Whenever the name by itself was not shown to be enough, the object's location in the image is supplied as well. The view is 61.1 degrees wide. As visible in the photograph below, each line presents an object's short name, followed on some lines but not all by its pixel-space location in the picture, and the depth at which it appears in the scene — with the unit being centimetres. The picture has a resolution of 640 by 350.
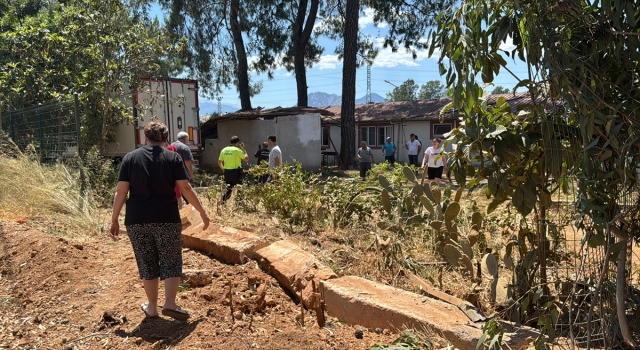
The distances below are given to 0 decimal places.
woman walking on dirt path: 409
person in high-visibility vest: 968
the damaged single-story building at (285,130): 2175
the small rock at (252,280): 456
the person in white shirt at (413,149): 1959
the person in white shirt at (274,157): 944
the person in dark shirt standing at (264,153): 1388
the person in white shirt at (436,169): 1205
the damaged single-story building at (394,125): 2578
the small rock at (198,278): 476
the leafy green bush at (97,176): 948
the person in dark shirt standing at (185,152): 827
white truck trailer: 1429
